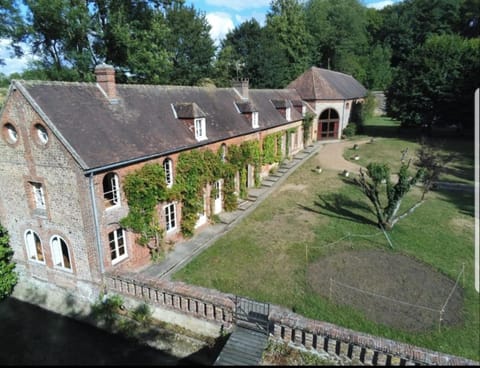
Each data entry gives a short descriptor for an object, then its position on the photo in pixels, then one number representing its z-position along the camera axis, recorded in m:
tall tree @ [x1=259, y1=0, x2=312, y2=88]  62.91
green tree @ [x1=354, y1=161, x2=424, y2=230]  16.70
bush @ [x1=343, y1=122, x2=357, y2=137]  44.12
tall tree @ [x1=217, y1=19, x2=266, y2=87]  51.97
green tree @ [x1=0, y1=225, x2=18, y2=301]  15.10
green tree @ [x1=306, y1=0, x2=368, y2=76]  66.94
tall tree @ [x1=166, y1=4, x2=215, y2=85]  45.78
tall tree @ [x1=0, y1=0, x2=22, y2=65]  26.19
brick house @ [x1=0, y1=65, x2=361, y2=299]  12.38
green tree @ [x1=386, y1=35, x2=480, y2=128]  37.12
